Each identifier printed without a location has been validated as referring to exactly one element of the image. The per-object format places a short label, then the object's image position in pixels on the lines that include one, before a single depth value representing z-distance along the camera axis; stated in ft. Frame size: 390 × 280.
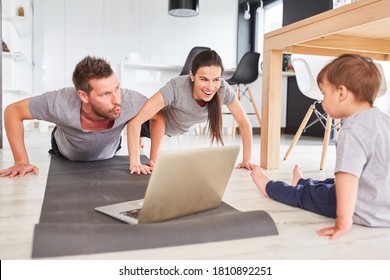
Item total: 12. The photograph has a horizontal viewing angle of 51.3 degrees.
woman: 6.28
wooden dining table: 6.63
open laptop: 3.38
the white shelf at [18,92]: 12.60
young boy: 3.43
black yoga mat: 2.96
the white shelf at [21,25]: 13.48
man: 5.72
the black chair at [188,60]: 15.69
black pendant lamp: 17.28
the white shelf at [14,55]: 12.33
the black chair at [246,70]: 14.74
